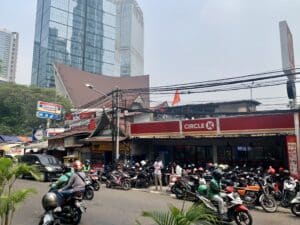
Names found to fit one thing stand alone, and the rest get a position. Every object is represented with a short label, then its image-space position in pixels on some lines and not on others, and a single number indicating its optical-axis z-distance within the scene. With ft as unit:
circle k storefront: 39.71
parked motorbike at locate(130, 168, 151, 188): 42.27
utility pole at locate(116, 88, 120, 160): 49.09
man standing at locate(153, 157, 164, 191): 40.86
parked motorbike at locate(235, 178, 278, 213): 26.97
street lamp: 49.21
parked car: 46.86
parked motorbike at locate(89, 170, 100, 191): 38.25
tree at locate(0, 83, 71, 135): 110.95
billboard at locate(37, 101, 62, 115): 83.96
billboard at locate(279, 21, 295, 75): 39.16
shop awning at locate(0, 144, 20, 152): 88.93
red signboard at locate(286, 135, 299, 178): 35.28
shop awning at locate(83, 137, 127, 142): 53.20
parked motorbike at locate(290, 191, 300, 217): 25.13
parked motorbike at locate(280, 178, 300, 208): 28.38
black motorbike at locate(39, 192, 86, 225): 18.73
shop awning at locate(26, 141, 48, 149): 76.43
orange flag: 52.06
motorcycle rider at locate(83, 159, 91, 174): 44.53
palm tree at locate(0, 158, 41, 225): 12.00
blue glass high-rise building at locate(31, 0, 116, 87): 190.20
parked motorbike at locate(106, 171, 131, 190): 40.52
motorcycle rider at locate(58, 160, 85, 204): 19.75
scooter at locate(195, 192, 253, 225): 20.80
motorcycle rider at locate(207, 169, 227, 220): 20.83
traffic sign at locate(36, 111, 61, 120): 83.80
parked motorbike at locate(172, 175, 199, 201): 32.63
